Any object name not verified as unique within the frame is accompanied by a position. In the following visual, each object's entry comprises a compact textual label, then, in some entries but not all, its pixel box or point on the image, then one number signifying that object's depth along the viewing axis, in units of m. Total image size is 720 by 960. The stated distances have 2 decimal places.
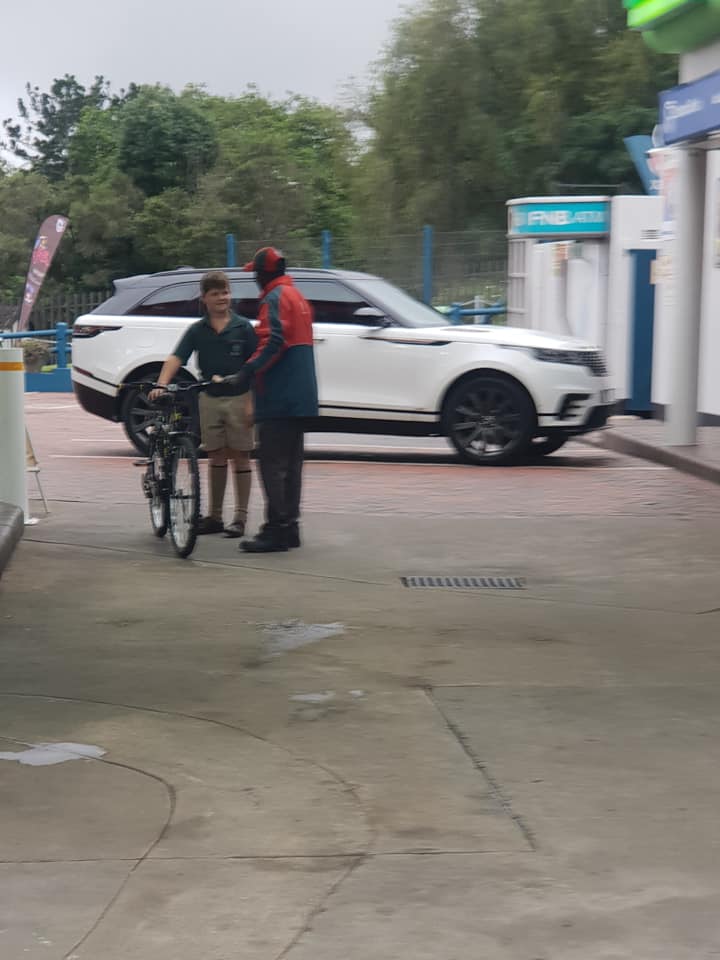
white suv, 14.02
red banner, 31.33
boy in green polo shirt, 9.77
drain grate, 8.44
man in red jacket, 9.38
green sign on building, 13.71
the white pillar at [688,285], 14.69
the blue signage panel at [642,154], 20.56
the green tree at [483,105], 50.97
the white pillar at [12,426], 10.12
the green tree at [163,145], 53.62
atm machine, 18.53
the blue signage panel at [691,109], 13.30
